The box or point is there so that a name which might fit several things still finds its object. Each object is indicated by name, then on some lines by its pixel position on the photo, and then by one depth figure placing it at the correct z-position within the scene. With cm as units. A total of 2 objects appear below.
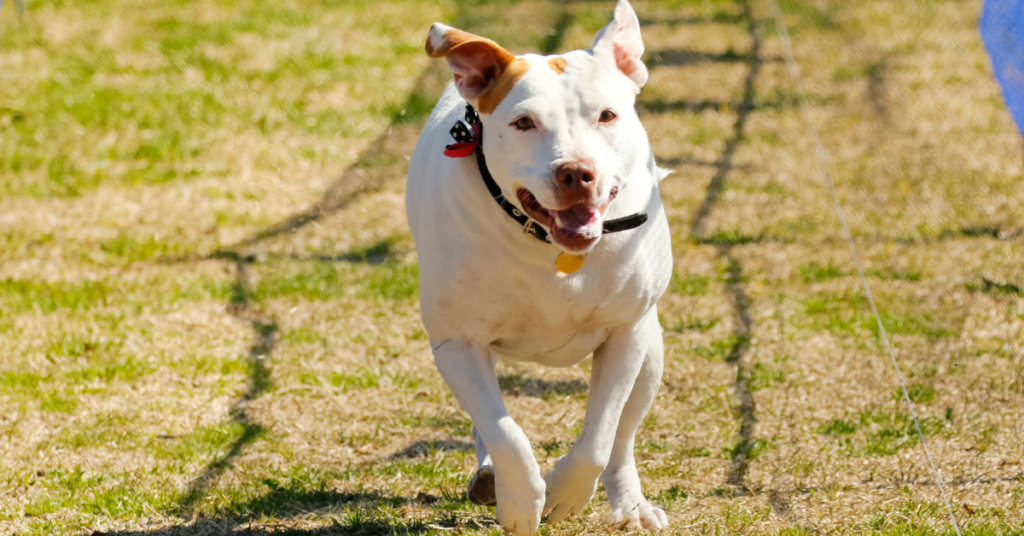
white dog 554
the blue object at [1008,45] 959
